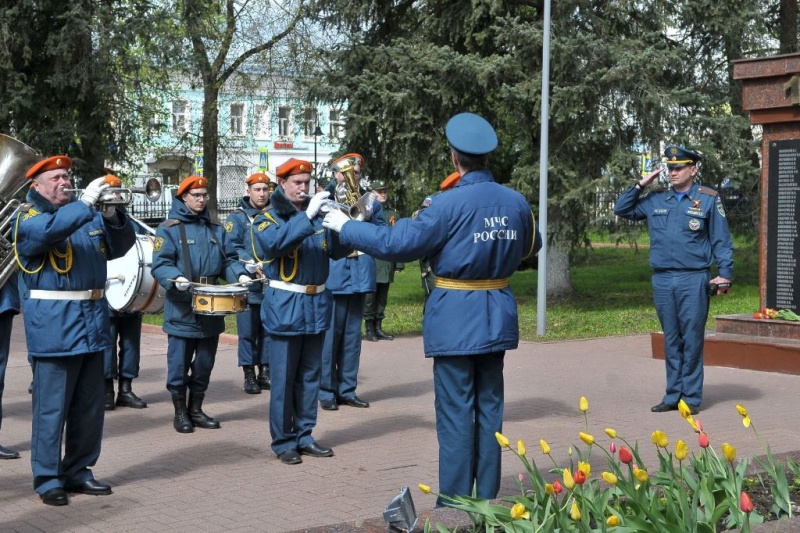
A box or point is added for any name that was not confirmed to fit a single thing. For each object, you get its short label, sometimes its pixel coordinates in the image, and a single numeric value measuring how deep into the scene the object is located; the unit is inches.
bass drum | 398.9
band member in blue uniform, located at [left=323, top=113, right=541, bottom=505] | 222.1
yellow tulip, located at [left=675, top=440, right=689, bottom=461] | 166.7
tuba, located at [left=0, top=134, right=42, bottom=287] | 298.2
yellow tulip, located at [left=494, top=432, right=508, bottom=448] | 172.6
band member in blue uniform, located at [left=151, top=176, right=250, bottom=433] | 343.6
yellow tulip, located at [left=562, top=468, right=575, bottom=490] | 153.3
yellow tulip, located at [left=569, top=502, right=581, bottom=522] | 151.3
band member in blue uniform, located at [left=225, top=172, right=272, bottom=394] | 423.6
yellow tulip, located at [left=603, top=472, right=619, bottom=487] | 159.5
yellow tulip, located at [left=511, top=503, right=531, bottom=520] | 151.2
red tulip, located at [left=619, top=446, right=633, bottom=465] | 166.7
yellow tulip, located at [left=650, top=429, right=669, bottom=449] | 166.6
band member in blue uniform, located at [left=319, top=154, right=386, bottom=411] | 394.3
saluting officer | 374.3
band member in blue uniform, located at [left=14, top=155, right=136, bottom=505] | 260.4
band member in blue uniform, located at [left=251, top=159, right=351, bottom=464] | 304.0
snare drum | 326.5
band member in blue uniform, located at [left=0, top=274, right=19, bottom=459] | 316.8
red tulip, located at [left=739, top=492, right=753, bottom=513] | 147.5
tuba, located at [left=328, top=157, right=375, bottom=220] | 237.1
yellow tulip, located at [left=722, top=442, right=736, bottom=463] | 167.2
